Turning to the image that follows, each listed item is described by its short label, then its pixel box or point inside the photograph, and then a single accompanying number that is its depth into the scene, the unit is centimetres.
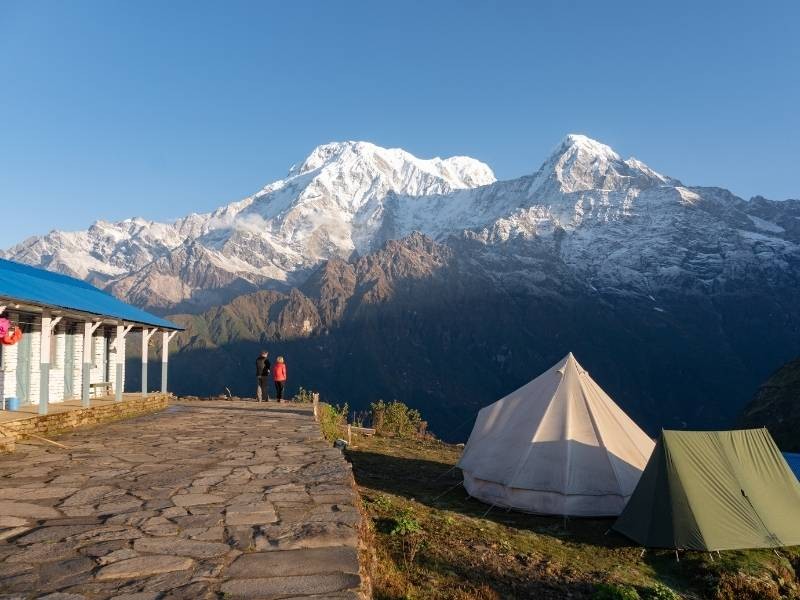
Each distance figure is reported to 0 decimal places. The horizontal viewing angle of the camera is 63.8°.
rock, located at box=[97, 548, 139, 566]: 482
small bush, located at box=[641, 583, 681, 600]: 744
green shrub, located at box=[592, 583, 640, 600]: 720
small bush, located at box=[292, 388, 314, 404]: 3068
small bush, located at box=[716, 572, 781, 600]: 819
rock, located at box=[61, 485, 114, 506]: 666
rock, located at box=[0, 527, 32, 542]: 542
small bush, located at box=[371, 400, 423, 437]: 2806
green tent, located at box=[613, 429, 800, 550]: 970
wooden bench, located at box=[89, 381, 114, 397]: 1959
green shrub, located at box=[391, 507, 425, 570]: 753
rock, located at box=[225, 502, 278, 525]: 595
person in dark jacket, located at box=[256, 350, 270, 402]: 2409
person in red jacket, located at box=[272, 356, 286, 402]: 2394
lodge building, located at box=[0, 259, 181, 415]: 1350
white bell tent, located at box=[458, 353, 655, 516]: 1146
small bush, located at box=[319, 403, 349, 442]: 1682
